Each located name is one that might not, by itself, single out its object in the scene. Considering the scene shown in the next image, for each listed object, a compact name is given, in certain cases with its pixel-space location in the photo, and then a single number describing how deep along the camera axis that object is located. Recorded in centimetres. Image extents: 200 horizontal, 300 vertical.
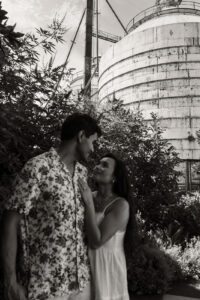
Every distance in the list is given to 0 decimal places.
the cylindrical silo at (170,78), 1953
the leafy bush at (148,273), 545
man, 184
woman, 227
